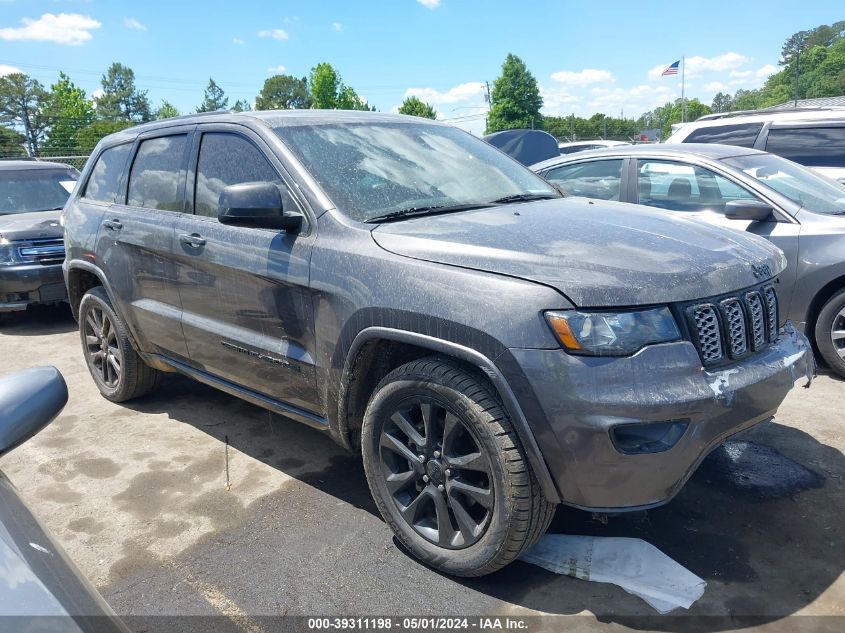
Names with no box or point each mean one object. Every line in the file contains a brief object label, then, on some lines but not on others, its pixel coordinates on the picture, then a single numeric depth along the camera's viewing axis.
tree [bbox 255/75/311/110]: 106.25
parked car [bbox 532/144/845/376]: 4.73
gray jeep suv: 2.32
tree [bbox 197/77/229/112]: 105.32
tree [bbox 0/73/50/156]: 65.00
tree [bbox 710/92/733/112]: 118.12
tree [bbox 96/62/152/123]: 91.12
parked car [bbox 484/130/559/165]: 10.16
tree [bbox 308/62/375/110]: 69.56
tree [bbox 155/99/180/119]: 88.07
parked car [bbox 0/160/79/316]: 7.24
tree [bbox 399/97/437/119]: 69.44
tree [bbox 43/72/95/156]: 51.06
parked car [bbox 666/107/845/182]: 7.03
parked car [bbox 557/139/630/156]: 19.40
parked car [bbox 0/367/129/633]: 1.21
